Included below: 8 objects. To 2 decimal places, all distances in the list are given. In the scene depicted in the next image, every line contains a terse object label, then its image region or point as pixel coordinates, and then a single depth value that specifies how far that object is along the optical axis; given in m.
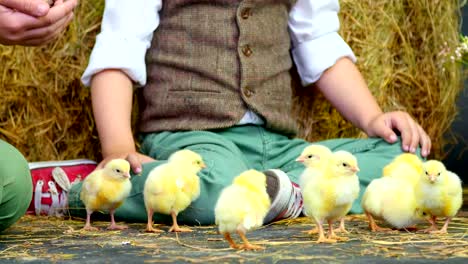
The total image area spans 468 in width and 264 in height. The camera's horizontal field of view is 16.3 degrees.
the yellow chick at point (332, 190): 2.38
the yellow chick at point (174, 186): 2.54
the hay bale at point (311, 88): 2.98
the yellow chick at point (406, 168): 2.55
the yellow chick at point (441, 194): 2.46
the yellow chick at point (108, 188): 2.55
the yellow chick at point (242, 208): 2.28
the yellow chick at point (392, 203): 2.49
